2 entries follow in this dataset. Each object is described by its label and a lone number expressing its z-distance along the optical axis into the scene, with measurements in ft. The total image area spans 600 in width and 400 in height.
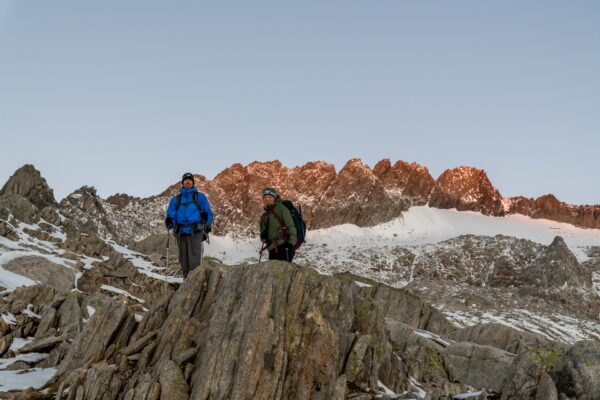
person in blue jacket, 59.62
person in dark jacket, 56.39
